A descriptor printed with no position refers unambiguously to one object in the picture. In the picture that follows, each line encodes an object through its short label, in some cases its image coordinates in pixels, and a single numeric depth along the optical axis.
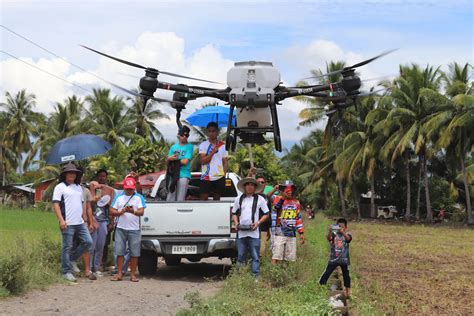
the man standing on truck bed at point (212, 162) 12.57
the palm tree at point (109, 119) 50.09
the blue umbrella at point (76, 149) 12.04
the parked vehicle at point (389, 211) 62.07
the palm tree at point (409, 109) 42.84
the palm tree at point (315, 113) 45.72
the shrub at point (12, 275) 9.11
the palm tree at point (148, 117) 52.17
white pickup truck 11.76
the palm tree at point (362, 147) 47.44
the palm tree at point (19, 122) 65.06
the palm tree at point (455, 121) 39.12
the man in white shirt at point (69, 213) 10.85
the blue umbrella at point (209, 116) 13.46
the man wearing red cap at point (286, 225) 11.45
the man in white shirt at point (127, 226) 11.48
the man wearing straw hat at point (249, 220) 11.23
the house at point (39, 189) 62.76
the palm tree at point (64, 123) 50.38
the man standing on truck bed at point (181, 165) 12.45
